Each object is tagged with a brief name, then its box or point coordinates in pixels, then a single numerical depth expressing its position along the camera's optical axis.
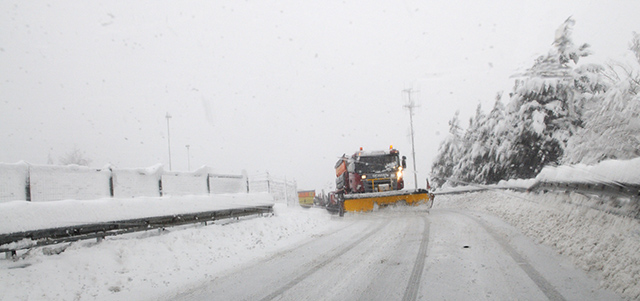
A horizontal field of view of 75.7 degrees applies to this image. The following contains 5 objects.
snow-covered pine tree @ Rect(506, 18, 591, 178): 23.55
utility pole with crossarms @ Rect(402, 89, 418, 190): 46.53
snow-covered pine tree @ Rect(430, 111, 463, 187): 44.59
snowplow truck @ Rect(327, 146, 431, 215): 20.75
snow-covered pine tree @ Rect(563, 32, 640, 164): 10.70
